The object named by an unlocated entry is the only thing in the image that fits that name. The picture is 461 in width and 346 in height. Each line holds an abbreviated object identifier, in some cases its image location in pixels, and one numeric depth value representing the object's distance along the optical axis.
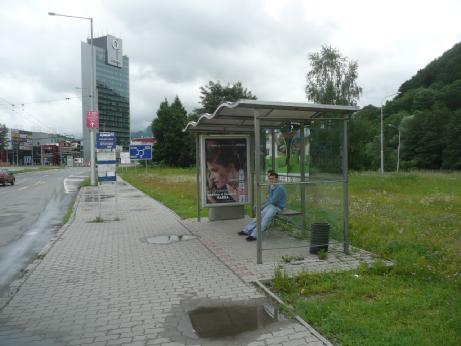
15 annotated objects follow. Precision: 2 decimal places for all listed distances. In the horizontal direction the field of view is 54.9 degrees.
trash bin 7.24
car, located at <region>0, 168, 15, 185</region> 32.59
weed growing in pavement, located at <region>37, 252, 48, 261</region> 7.58
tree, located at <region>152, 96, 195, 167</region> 68.06
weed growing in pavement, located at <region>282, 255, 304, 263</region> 6.80
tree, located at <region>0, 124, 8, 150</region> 82.25
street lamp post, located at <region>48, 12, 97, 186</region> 27.28
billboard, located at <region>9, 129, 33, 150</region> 107.12
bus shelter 7.29
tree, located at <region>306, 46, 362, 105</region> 38.25
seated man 8.28
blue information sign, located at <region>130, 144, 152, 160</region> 25.20
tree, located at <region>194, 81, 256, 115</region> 57.03
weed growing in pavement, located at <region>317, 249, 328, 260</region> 6.96
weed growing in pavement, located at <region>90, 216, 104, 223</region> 12.16
